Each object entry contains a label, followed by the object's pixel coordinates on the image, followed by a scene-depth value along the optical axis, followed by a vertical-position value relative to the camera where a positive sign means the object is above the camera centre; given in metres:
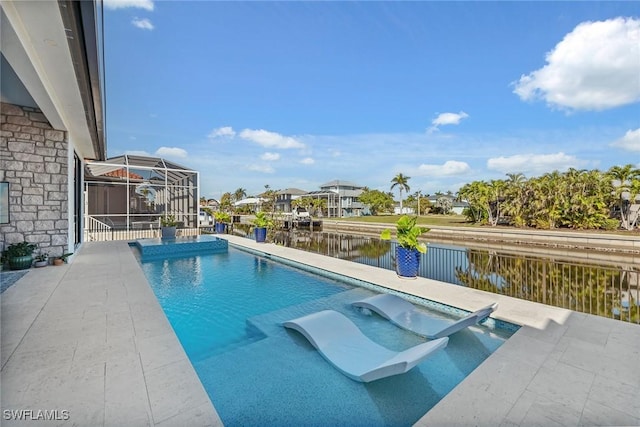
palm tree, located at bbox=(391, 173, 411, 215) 39.97 +4.38
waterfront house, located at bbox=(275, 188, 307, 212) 47.19 +2.92
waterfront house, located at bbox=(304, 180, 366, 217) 41.88 +2.45
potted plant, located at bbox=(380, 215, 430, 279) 5.62 -0.69
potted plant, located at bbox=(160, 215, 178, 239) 11.36 -0.57
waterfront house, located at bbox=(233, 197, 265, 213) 41.19 +1.48
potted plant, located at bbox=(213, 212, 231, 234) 15.14 -0.38
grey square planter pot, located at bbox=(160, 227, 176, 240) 11.34 -0.70
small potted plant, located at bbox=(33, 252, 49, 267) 6.09 -0.95
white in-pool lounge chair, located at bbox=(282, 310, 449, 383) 2.39 -1.41
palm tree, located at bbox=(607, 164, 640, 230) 18.17 +1.62
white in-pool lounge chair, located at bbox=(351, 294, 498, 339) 3.37 -1.41
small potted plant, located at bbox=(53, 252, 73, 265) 6.32 -0.98
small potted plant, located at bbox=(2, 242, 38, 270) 5.61 -0.79
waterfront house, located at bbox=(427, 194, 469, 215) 48.74 +1.22
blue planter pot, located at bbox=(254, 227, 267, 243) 11.44 -0.80
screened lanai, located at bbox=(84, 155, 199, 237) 12.34 +1.24
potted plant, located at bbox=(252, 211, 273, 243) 11.46 -0.53
